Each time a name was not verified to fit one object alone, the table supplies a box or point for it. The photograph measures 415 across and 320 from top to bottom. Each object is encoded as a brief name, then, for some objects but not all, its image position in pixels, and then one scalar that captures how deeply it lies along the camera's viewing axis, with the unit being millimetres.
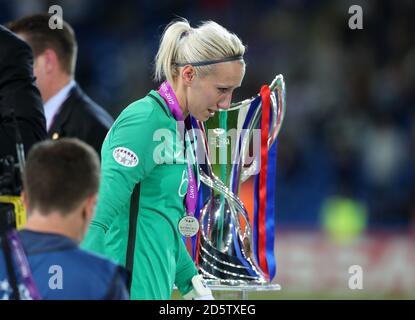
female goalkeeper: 6258
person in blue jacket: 4586
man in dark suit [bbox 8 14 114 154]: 9578
